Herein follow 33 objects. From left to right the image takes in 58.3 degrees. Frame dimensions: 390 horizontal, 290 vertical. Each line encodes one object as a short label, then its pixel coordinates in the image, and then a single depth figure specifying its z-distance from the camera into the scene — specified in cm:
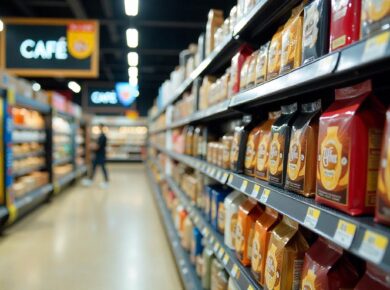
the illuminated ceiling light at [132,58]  979
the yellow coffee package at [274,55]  140
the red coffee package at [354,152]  86
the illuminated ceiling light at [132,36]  745
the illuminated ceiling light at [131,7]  566
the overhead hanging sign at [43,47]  584
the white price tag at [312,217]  94
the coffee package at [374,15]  76
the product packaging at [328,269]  98
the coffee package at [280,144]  131
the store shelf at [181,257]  260
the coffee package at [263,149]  153
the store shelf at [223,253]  152
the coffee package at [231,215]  191
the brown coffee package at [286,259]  120
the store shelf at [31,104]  489
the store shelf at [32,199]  484
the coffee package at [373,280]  87
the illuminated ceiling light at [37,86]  1573
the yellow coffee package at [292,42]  123
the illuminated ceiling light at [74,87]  1551
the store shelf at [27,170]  508
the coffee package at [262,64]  155
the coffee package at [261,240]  142
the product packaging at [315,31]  106
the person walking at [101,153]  916
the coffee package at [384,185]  75
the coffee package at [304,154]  114
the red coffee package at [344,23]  91
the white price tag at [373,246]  67
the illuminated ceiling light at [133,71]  1191
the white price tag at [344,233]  77
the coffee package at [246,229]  166
